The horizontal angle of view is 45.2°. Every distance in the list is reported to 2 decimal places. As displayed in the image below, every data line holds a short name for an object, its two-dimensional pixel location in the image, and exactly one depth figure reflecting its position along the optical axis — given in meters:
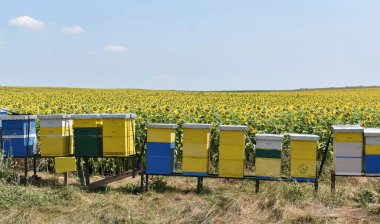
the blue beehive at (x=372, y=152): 8.53
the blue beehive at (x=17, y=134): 9.87
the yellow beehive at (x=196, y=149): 8.99
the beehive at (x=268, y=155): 8.79
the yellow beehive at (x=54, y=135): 9.61
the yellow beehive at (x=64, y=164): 9.78
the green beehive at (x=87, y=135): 9.33
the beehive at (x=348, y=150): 8.60
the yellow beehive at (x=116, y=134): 9.22
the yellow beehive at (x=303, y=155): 8.70
